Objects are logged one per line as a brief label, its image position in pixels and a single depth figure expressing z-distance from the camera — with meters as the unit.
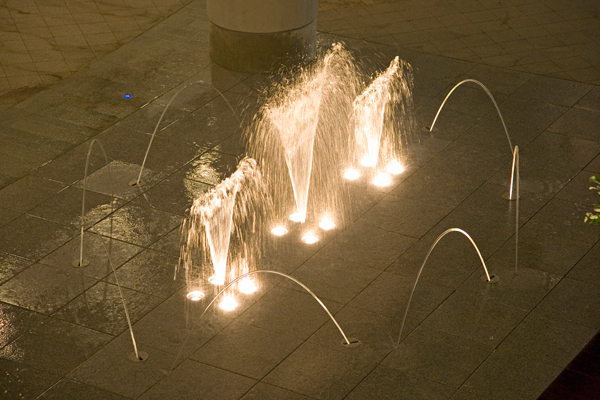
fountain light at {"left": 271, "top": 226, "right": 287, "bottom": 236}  15.69
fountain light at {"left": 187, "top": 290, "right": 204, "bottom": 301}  13.91
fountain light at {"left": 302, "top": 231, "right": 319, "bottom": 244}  15.50
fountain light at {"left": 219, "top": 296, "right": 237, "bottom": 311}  13.71
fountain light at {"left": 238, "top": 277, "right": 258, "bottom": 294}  14.11
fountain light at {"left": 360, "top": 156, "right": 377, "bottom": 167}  18.15
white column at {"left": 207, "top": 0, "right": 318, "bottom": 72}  21.83
